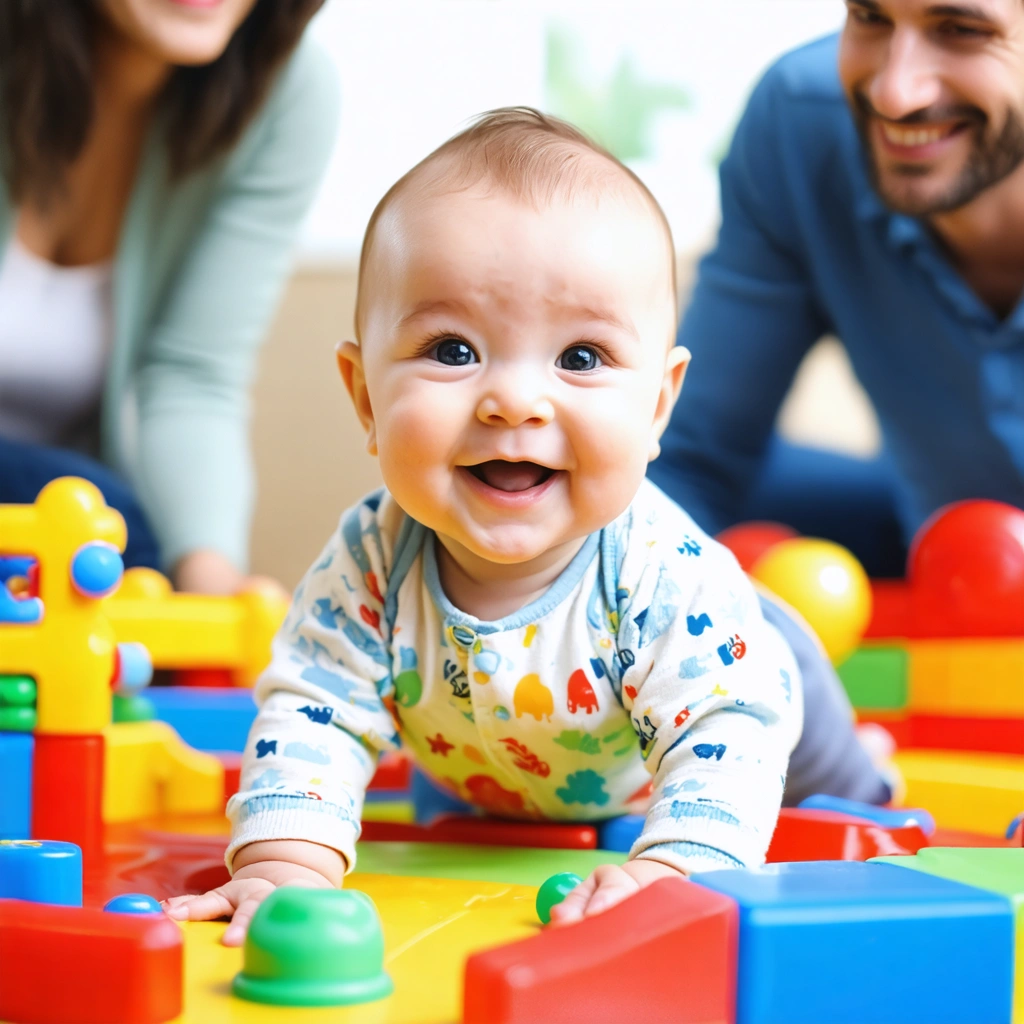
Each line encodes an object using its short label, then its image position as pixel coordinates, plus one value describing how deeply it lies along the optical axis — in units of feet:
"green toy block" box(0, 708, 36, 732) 3.22
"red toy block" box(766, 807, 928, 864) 2.97
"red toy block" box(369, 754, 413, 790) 4.04
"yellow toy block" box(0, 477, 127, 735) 3.17
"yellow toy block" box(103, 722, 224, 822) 3.61
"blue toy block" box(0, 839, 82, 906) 2.74
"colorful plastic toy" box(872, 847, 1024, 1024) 2.54
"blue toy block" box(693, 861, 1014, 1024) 2.43
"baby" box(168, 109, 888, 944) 2.81
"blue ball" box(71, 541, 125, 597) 3.15
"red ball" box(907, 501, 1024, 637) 3.89
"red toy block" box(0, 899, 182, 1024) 2.39
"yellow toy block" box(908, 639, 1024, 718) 3.88
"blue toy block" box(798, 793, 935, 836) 3.13
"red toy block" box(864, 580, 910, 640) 4.16
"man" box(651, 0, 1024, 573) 4.14
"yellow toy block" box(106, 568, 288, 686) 3.84
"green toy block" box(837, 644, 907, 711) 4.15
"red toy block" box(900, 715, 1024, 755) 3.91
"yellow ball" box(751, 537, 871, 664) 4.00
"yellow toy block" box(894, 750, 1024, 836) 3.51
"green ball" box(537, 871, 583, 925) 2.72
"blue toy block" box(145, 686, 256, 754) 4.05
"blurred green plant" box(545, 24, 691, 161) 8.38
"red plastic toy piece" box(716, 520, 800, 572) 4.24
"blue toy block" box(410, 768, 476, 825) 3.44
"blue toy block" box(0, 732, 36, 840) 3.20
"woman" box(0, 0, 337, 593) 4.54
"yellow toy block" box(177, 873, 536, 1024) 2.43
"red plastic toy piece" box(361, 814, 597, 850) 3.20
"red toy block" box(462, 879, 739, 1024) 2.35
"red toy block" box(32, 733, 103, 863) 3.20
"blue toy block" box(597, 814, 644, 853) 3.21
